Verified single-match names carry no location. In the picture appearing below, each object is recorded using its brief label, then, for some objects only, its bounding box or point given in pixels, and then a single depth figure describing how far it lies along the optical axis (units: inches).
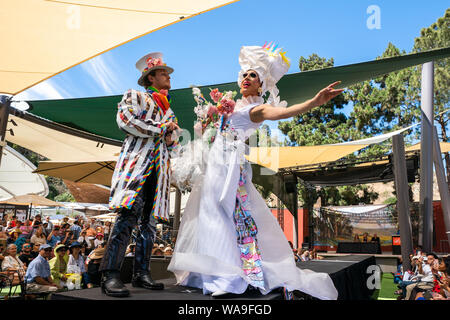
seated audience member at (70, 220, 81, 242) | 376.0
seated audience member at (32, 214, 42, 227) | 367.5
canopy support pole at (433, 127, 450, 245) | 280.8
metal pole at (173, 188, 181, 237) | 326.3
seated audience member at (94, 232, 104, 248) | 330.2
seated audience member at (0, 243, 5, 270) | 205.7
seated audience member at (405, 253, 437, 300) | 195.9
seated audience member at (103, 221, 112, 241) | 461.7
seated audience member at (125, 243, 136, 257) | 240.4
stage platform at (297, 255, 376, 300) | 132.7
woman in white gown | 78.1
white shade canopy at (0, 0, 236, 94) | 142.3
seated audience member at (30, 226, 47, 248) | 313.4
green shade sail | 213.1
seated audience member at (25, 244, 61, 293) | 181.6
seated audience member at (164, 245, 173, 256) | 297.8
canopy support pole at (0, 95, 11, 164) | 198.8
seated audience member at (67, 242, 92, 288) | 211.9
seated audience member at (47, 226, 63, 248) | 310.2
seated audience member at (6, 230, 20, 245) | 317.0
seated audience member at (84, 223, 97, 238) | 377.4
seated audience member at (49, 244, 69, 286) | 201.8
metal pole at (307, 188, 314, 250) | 501.4
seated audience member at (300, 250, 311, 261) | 350.5
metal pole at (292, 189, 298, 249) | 489.4
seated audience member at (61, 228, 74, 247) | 319.0
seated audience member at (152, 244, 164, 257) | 301.9
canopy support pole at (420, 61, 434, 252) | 273.0
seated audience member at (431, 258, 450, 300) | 158.7
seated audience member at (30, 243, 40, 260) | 276.5
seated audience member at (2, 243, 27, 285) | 197.7
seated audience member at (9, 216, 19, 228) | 430.0
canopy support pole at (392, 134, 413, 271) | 246.2
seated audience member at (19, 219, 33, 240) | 344.5
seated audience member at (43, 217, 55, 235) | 417.1
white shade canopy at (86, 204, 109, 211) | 809.9
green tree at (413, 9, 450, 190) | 605.0
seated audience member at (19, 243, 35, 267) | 251.6
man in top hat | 74.9
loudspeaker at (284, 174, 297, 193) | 485.4
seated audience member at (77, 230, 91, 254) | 338.6
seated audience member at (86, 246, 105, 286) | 195.5
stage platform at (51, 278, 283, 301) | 67.5
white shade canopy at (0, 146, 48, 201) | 687.7
